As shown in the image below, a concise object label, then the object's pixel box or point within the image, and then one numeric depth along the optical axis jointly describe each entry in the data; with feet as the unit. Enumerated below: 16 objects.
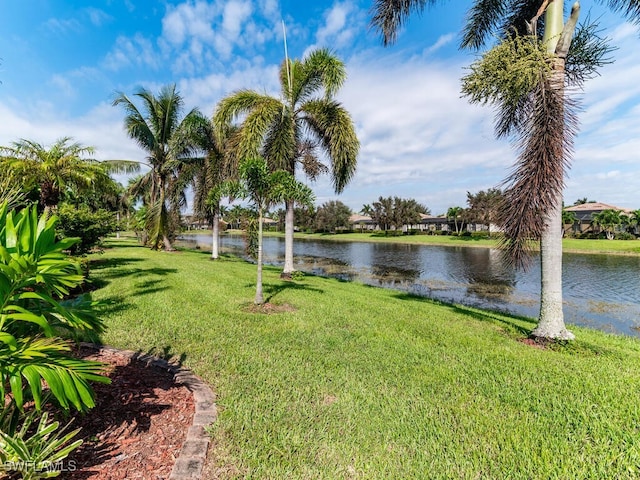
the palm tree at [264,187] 23.00
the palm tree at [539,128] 15.64
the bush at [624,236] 129.51
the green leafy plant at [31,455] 6.03
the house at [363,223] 285.06
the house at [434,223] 237.86
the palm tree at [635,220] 141.71
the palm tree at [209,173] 55.26
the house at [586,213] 167.96
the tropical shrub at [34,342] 5.26
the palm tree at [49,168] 24.31
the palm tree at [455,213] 192.03
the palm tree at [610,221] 137.69
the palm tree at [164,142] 56.70
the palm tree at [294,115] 35.42
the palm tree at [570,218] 154.81
